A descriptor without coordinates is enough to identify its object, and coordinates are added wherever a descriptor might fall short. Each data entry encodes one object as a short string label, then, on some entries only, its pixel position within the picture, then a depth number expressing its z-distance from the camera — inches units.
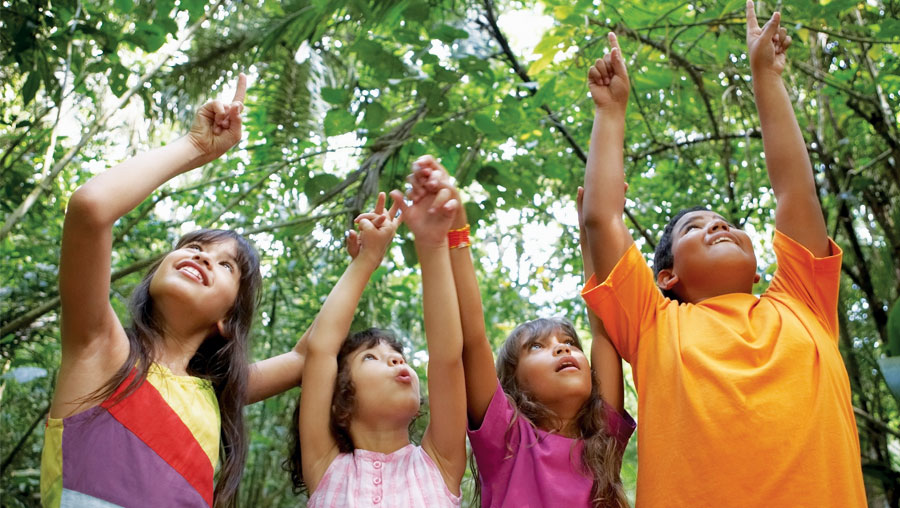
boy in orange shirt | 50.5
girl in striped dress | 47.9
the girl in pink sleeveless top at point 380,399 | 54.5
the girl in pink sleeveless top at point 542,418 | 55.6
